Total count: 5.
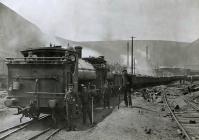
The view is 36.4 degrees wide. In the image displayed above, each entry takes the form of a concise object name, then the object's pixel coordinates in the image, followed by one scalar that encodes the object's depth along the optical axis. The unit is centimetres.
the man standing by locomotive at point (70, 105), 1079
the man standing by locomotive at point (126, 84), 1766
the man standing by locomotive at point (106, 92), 1798
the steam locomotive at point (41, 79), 1104
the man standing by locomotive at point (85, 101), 1202
